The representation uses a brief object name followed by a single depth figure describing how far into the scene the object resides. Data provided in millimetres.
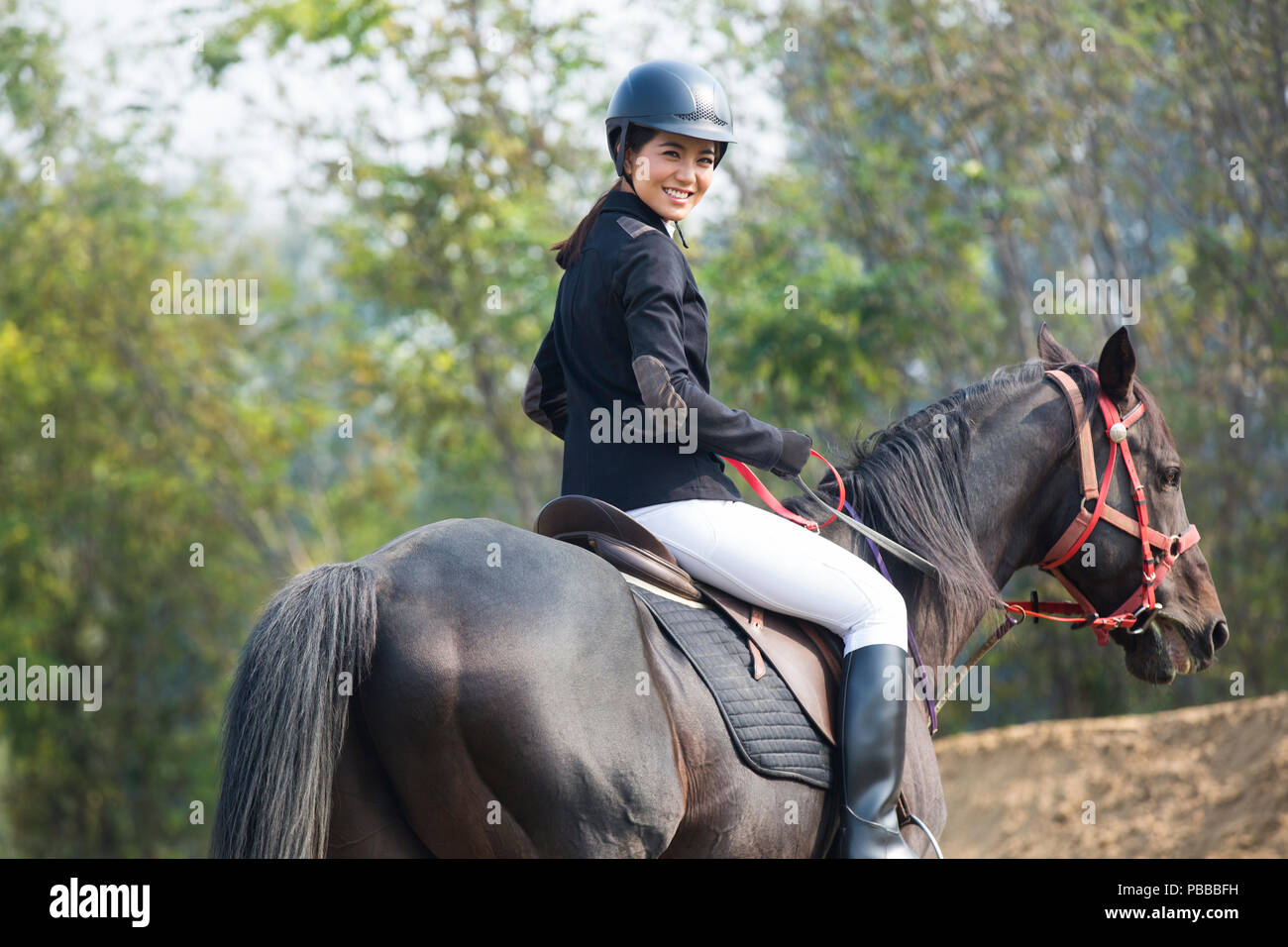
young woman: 2848
